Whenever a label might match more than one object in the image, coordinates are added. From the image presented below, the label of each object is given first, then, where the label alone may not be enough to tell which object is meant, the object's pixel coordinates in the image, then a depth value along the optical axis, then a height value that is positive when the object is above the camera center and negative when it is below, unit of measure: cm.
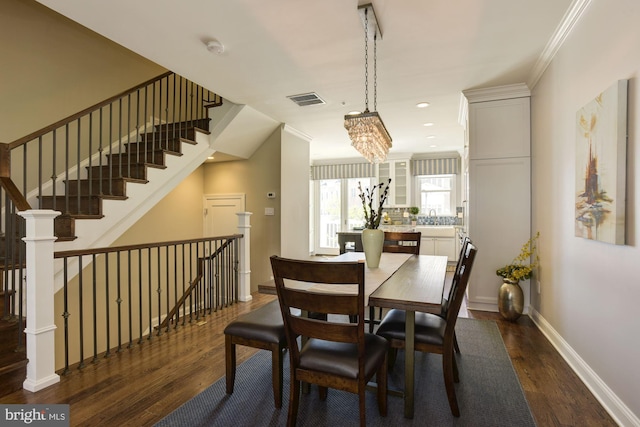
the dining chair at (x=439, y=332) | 178 -73
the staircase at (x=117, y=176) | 301 +43
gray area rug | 178 -118
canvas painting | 176 +29
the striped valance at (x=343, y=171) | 822 +112
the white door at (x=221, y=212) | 566 +2
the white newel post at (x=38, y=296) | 204 -54
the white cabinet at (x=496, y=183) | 369 +35
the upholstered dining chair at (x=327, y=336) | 145 -61
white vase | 249 -25
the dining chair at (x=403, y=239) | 352 -30
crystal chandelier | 266 +75
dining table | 164 -46
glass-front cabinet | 775 +76
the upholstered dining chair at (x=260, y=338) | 187 -76
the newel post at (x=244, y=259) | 426 -63
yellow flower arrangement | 343 -61
